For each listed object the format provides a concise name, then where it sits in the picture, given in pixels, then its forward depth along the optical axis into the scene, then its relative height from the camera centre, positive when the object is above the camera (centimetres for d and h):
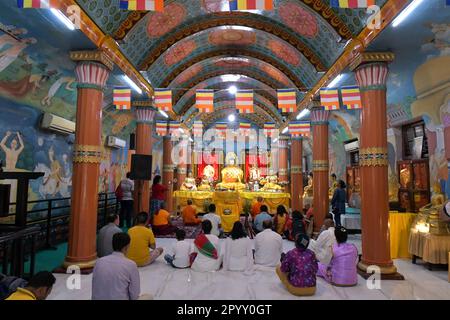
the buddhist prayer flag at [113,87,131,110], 877 +243
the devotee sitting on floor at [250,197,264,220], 1128 -115
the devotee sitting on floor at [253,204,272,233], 875 -123
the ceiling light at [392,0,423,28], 482 +294
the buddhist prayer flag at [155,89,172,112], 962 +265
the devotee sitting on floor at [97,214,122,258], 629 -130
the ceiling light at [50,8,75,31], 515 +293
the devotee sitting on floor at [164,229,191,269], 645 -172
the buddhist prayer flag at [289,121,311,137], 1304 +235
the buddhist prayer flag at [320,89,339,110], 868 +242
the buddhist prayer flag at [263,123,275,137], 1877 +322
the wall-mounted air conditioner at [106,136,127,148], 1247 +155
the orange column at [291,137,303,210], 1475 +25
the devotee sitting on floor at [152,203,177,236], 993 -158
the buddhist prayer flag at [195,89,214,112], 1019 +277
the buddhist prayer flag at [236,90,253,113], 1045 +279
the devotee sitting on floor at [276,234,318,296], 492 -155
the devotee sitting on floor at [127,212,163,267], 634 -146
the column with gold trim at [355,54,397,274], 620 +20
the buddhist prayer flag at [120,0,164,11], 463 +279
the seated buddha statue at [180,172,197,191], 1518 -45
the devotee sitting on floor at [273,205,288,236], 959 -140
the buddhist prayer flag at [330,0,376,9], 456 +280
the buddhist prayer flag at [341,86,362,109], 824 +240
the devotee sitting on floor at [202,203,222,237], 855 -130
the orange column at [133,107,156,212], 1070 +149
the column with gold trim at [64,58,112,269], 629 +21
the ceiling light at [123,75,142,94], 853 +290
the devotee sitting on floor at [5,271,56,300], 275 -109
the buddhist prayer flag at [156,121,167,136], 1388 +238
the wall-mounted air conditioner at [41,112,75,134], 835 +160
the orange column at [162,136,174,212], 1542 +39
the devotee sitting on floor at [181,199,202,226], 1149 -150
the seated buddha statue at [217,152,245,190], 1698 +8
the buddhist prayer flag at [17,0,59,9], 430 +263
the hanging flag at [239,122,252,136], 1777 +321
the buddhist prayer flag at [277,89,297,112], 986 +274
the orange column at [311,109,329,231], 1009 +43
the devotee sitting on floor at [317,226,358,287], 543 -155
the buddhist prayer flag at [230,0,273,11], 473 +286
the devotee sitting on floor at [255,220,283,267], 648 -155
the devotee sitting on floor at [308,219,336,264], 598 -141
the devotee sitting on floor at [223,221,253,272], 614 -162
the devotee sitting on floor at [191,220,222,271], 618 -164
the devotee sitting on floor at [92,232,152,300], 339 -122
